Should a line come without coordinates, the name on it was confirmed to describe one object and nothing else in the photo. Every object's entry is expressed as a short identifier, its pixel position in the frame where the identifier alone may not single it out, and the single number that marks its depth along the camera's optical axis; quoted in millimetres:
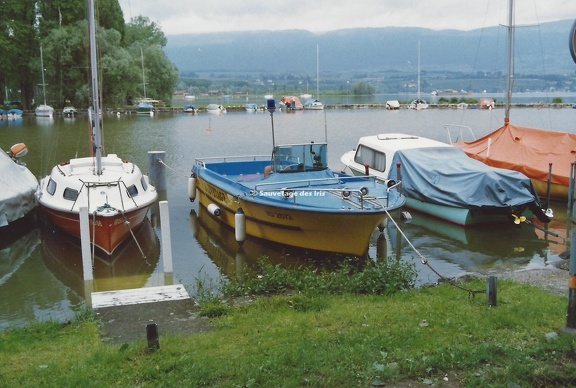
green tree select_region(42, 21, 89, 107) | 74000
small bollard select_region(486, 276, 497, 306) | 9656
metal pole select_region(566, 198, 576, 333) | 7570
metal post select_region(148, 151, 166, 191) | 24969
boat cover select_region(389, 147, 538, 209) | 19078
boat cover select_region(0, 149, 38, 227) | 18781
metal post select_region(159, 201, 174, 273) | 14578
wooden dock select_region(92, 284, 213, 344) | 9383
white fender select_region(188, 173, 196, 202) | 22875
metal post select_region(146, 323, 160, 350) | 7965
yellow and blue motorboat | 15250
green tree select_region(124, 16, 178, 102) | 90756
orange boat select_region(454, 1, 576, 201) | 22547
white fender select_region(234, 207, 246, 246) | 16875
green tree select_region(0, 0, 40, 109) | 75625
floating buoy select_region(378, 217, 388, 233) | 17522
